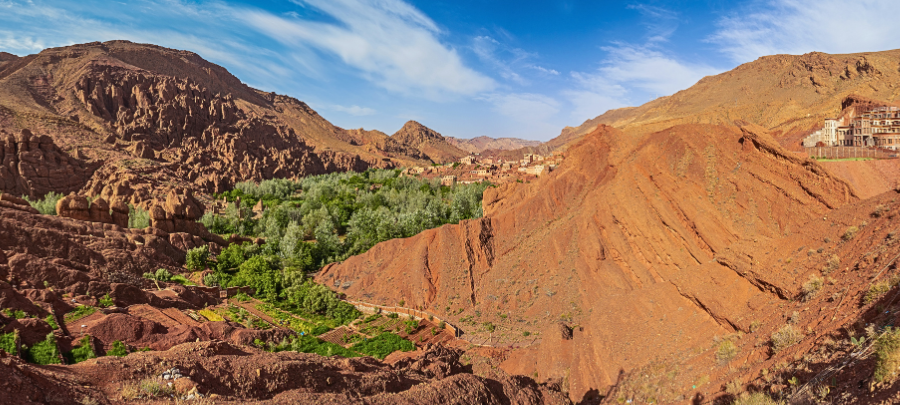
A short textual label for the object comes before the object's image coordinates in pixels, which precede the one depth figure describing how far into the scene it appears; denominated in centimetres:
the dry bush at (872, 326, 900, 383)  691
